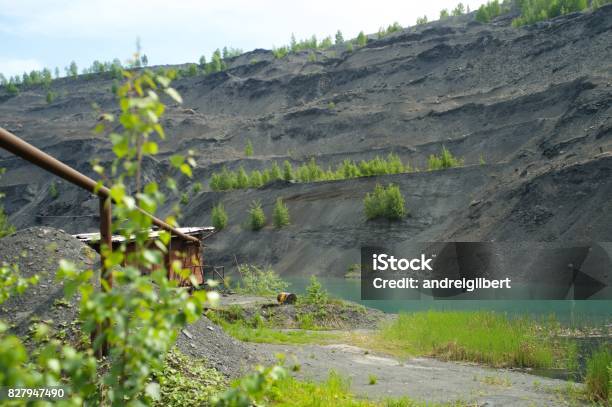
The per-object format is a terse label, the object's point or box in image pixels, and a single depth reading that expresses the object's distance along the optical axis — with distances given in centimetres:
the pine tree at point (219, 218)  7988
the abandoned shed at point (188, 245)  2190
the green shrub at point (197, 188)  9944
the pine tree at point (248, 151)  10883
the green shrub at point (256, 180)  8849
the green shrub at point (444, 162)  7317
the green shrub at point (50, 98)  16775
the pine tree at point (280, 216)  7406
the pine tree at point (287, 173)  8519
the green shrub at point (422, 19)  16800
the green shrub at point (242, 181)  9025
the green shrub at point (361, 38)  16225
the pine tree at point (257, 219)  7644
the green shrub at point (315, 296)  2572
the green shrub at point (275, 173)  8819
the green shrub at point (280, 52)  16404
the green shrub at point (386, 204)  6650
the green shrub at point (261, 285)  3350
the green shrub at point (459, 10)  16350
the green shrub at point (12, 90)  17888
